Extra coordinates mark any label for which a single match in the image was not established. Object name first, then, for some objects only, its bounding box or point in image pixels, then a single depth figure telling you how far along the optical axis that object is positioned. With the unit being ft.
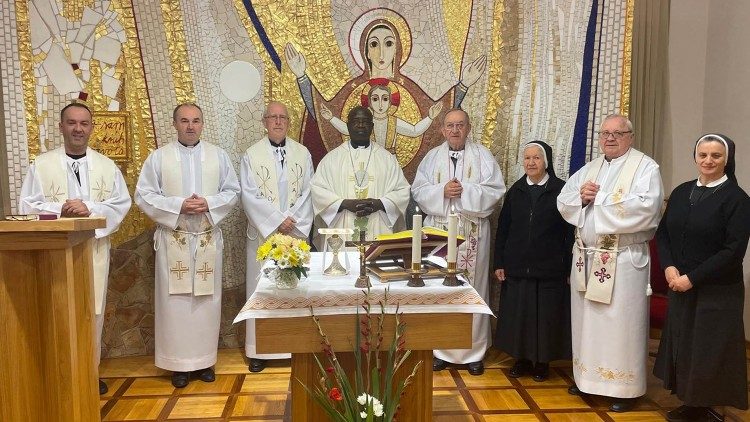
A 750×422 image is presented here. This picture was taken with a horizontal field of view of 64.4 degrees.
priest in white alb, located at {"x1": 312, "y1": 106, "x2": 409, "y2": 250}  17.30
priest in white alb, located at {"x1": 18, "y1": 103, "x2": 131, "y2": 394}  15.17
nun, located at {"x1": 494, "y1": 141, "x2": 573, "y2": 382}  16.03
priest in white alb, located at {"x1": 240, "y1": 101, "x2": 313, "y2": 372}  17.26
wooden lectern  6.79
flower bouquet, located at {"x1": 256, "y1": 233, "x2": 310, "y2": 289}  9.75
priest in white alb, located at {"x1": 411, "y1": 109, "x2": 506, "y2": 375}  17.19
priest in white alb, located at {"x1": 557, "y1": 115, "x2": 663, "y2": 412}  13.92
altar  9.86
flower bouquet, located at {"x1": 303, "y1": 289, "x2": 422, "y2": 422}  9.46
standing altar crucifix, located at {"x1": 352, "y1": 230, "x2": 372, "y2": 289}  9.98
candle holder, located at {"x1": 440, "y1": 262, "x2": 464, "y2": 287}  10.32
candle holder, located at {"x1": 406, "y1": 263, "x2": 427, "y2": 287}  10.13
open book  10.75
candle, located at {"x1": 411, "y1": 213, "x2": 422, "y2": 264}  9.92
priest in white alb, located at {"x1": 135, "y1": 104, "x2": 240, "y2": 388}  16.26
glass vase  9.93
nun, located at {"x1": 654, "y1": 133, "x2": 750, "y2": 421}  12.46
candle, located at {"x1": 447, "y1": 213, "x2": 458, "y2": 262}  9.96
